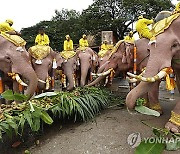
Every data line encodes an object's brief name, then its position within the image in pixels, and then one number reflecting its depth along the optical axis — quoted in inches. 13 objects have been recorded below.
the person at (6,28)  102.0
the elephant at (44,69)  111.1
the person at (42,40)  131.2
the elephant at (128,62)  90.3
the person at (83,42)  181.9
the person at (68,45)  173.5
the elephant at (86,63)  155.8
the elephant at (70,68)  150.9
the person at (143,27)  99.4
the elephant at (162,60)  61.0
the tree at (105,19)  473.8
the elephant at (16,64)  87.0
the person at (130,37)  125.1
